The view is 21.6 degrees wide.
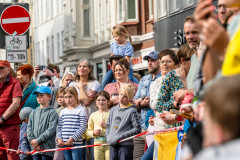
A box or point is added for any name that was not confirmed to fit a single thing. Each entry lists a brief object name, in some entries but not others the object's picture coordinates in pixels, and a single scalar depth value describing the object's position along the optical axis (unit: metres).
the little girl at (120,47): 11.56
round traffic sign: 15.08
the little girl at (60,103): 11.18
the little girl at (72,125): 10.85
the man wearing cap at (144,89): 9.69
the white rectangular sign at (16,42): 14.84
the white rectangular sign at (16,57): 14.60
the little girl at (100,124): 10.31
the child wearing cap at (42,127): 11.30
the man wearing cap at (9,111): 12.03
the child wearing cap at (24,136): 11.76
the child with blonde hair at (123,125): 9.50
